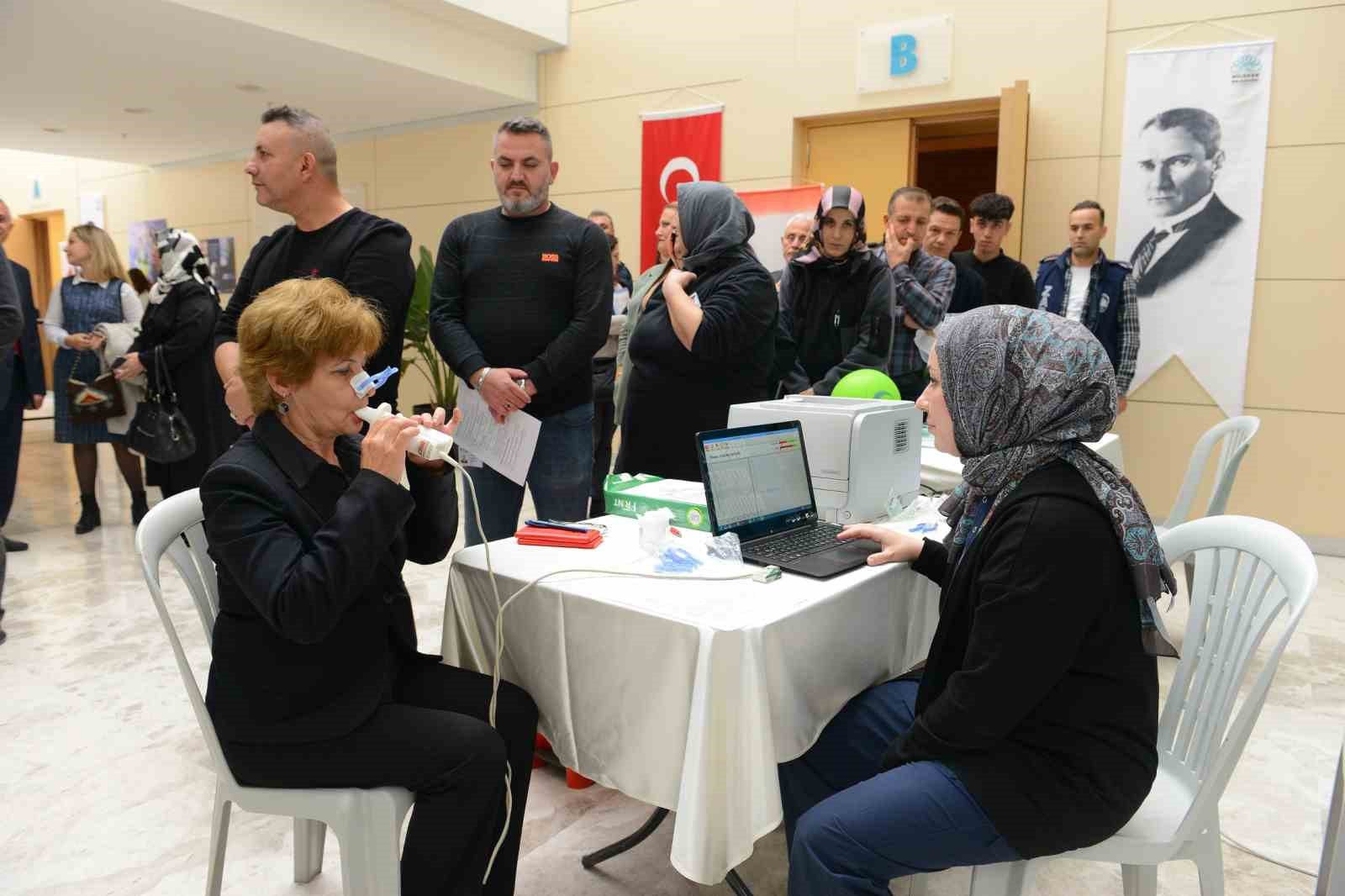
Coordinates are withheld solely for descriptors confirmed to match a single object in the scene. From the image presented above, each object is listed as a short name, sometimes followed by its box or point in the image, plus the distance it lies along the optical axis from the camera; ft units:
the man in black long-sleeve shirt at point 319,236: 7.04
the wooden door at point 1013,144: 15.03
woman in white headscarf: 14.39
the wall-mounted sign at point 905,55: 16.99
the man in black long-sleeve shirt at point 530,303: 8.41
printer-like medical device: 6.45
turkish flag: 19.85
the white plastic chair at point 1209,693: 4.38
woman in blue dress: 15.70
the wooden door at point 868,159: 17.93
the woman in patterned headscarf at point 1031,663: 4.05
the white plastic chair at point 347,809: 4.62
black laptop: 5.65
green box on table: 6.45
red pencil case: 5.97
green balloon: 8.05
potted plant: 19.75
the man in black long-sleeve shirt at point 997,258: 14.48
